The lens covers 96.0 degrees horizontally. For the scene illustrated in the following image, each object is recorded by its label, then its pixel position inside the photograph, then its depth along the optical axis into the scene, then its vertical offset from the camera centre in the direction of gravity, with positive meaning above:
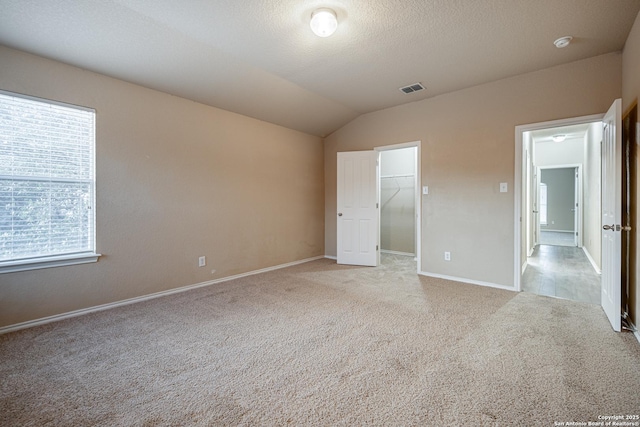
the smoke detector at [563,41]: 2.67 +1.62
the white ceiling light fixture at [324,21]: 2.30 +1.55
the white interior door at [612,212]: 2.36 +0.01
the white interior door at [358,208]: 4.94 +0.09
